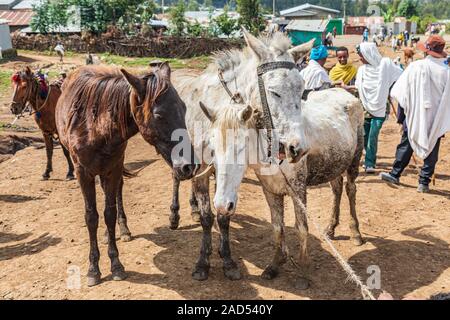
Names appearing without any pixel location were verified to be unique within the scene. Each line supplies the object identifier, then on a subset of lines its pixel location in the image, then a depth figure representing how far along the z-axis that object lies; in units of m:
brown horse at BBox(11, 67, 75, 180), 8.57
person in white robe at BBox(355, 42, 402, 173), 7.94
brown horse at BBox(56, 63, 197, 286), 3.79
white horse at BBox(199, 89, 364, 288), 3.49
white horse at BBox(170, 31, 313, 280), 3.63
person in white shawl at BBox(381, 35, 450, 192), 7.00
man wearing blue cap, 7.53
